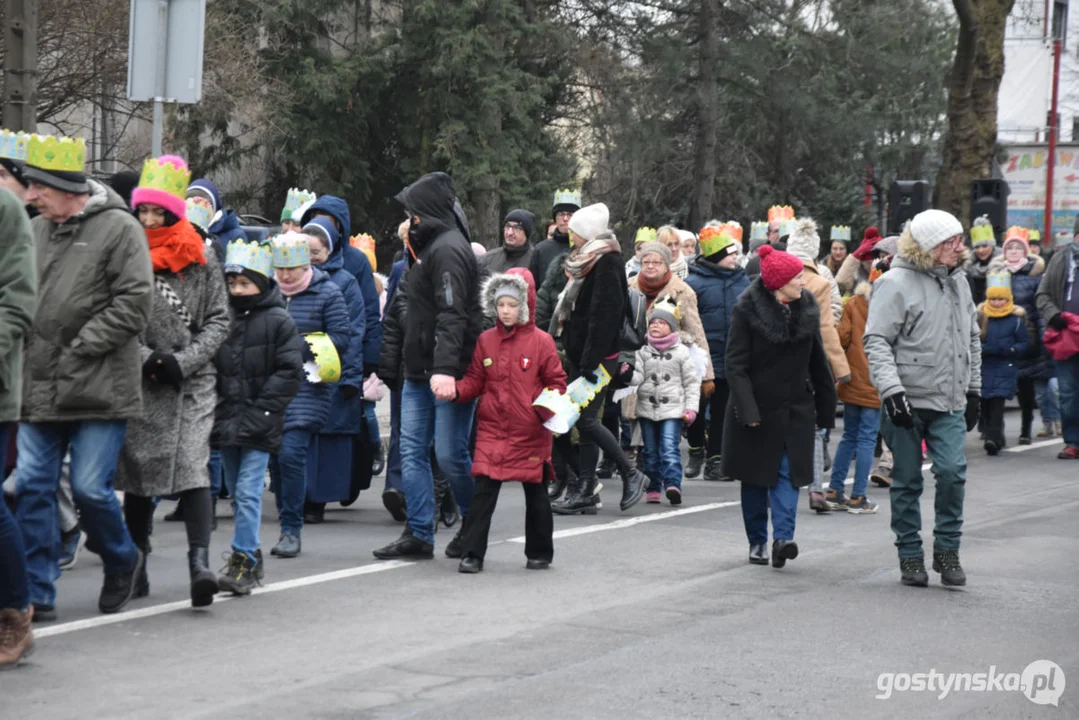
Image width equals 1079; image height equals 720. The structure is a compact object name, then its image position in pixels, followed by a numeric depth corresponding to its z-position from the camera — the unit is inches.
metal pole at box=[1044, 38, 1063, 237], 1665.8
